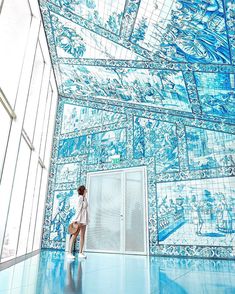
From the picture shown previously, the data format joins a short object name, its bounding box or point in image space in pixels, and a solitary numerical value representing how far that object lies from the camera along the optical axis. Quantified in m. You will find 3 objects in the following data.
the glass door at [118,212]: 7.43
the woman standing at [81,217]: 5.30
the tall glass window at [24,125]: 4.57
